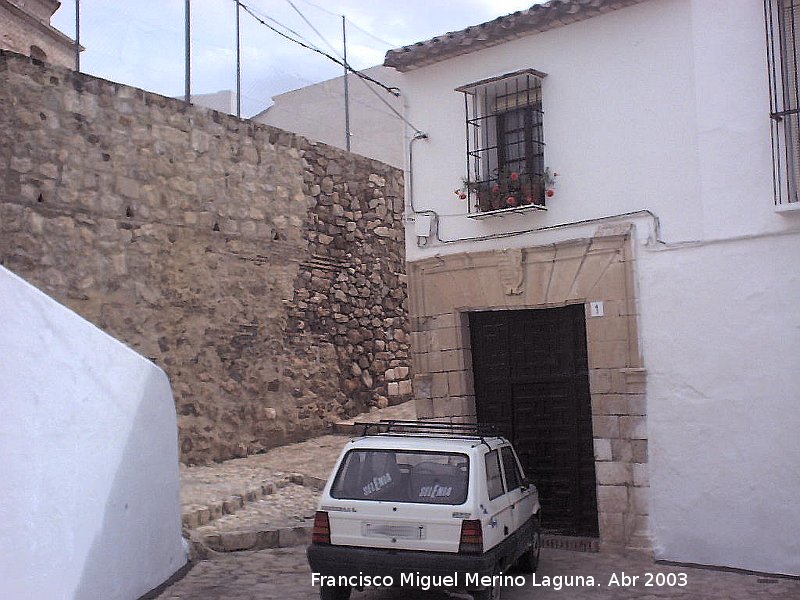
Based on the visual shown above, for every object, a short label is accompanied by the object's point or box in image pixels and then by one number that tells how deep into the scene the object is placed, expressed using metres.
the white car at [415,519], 5.48
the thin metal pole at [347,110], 15.22
